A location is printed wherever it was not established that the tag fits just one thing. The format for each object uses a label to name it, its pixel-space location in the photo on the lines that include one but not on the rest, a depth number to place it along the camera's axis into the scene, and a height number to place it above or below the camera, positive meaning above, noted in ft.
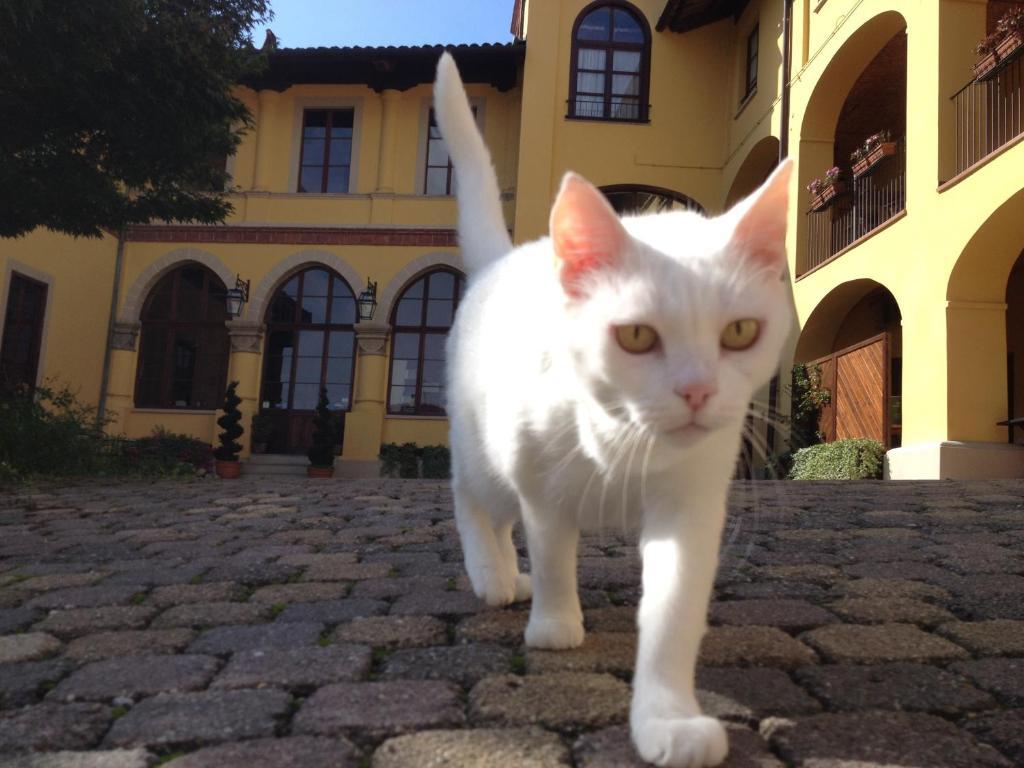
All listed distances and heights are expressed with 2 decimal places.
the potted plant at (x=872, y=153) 36.76 +14.47
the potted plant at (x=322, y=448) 49.75 +0.09
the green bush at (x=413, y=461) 48.98 -0.34
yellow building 43.14 +15.96
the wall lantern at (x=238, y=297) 54.24 +9.47
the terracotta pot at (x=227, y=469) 49.60 -1.41
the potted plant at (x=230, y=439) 49.73 +0.31
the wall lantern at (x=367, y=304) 53.78 +9.39
